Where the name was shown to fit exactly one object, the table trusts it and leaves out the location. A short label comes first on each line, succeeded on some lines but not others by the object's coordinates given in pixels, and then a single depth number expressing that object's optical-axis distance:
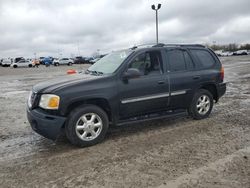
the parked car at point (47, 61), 43.34
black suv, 3.63
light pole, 21.05
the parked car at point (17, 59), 38.92
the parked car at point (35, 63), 38.95
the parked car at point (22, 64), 38.04
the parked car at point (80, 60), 44.42
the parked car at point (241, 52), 61.10
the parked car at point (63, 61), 40.43
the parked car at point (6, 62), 40.70
